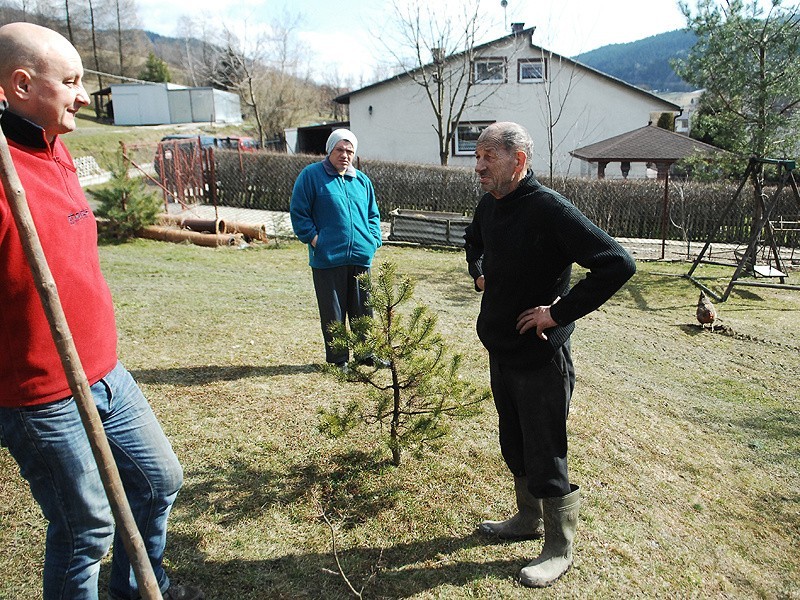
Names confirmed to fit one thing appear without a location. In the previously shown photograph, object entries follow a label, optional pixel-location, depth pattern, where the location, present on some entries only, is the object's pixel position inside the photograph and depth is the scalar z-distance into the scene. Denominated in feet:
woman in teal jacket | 15.57
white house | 77.10
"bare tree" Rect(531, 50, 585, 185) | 74.17
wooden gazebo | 57.72
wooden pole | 4.32
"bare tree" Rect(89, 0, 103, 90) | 169.17
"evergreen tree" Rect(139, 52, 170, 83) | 176.45
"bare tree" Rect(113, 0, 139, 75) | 181.88
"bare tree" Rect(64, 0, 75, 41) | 165.23
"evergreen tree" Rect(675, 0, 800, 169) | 33.22
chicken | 25.27
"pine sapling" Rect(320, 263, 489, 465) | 10.19
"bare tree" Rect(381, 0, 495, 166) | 72.38
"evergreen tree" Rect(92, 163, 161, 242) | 40.24
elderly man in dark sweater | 7.94
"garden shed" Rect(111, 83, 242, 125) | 143.23
